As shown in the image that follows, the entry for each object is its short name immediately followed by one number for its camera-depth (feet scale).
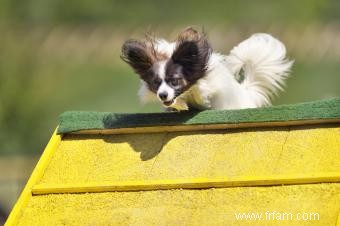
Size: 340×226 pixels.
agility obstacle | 30.48
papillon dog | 38.37
